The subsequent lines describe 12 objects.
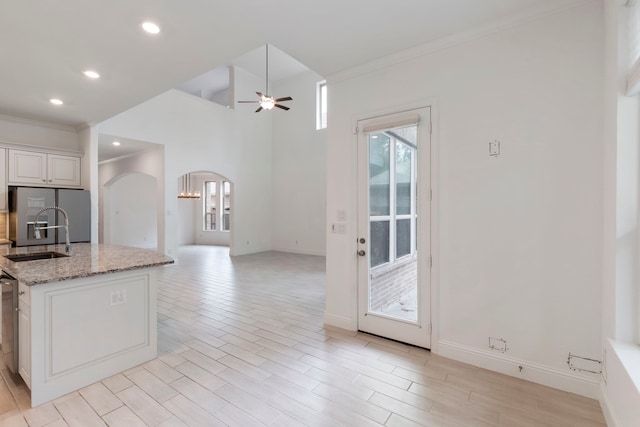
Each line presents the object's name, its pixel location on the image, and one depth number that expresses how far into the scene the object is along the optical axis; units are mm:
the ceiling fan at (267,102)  5777
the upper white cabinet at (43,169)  4348
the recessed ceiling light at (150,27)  2398
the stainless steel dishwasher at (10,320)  2340
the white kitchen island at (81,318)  2133
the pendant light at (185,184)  12055
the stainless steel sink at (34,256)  3194
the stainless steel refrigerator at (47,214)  4238
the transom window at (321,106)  9070
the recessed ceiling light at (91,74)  3164
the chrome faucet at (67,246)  3152
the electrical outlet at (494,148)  2473
